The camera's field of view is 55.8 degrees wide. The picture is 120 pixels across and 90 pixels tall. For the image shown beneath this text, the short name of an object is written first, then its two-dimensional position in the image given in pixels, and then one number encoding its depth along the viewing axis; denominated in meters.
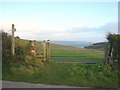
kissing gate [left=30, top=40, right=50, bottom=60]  7.03
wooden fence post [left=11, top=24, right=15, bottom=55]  6.50
